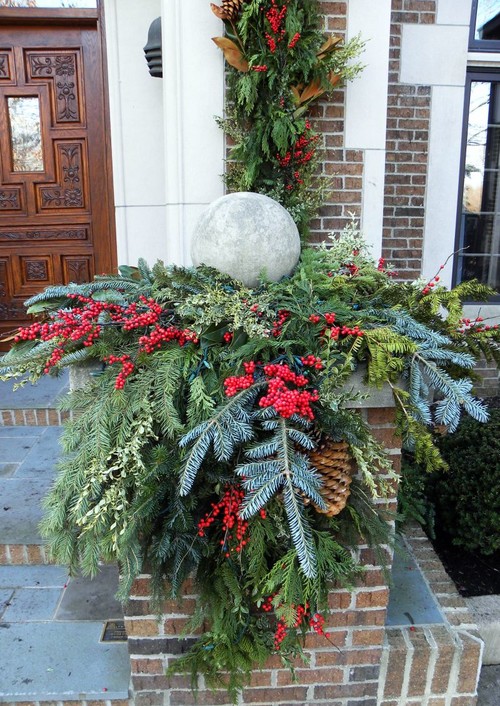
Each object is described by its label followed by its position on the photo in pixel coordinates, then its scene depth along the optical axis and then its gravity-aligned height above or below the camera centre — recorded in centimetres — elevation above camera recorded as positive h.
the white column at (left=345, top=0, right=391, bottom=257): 313 +63
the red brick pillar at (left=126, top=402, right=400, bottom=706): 184 -149
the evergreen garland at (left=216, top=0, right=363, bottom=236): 292 +64
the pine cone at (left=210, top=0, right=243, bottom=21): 289 +105
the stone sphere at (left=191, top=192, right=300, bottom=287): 182 -9
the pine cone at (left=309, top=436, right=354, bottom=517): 149 -69
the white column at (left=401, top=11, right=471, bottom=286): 379 +81
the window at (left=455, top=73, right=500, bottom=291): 422 +20
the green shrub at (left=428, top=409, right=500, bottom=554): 271 -138
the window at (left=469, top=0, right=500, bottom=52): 404 +138
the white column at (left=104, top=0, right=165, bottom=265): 377 +56
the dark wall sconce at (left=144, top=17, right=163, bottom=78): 344 +101
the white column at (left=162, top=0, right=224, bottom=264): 305 +56
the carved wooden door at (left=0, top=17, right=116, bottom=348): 400 +36
